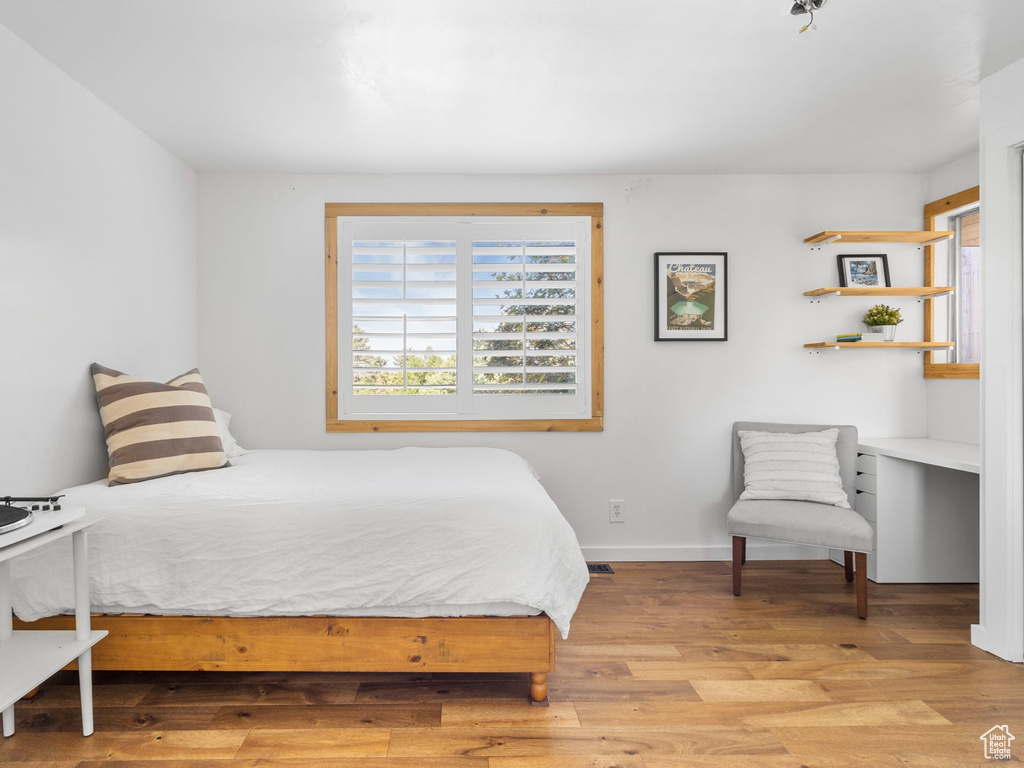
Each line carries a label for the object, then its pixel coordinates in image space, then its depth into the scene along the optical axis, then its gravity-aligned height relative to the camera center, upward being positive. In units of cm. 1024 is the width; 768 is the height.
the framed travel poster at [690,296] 372 +51
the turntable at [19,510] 153 -35
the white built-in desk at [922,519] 324 -76
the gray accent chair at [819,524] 288 -72
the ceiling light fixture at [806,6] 190 +118
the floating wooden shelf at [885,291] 351 +51
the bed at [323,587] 205 -69
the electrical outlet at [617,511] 373 -81
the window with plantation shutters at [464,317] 366 +39
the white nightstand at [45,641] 163 -79
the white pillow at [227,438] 306 -29
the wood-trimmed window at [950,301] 349 +50
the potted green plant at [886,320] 361 +35
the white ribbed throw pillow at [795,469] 325 -49
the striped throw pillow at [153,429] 246 -19
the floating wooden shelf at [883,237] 351 +83
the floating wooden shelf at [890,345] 353 +20
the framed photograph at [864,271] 371 +66
